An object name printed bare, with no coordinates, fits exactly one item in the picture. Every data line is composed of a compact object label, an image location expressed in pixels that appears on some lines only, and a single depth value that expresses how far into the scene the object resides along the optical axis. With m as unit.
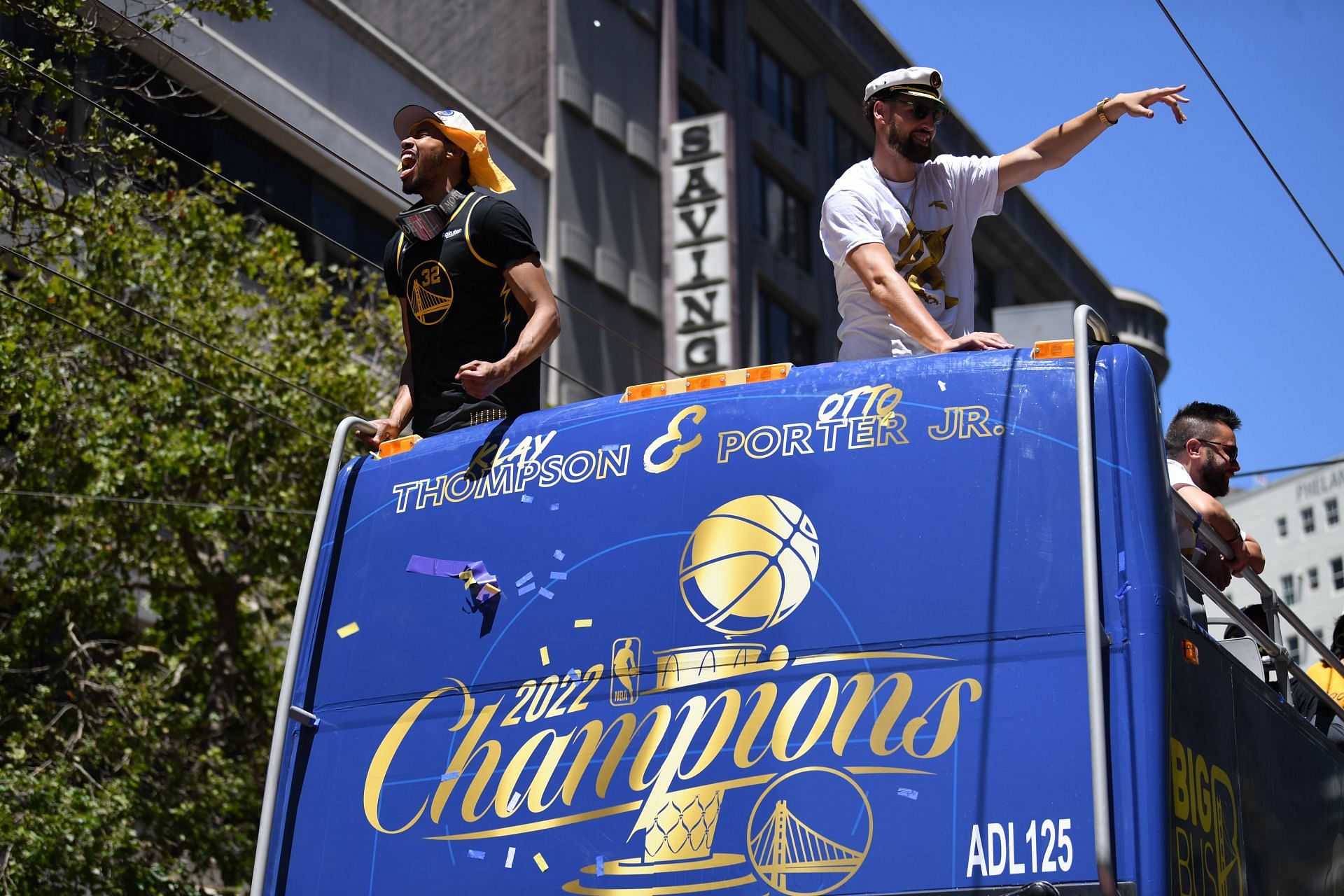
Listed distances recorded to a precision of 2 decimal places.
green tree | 11.09
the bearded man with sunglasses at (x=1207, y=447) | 6.57
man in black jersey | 5.40
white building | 84.50
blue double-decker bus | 3.82
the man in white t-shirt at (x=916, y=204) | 5.39
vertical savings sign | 29.09
